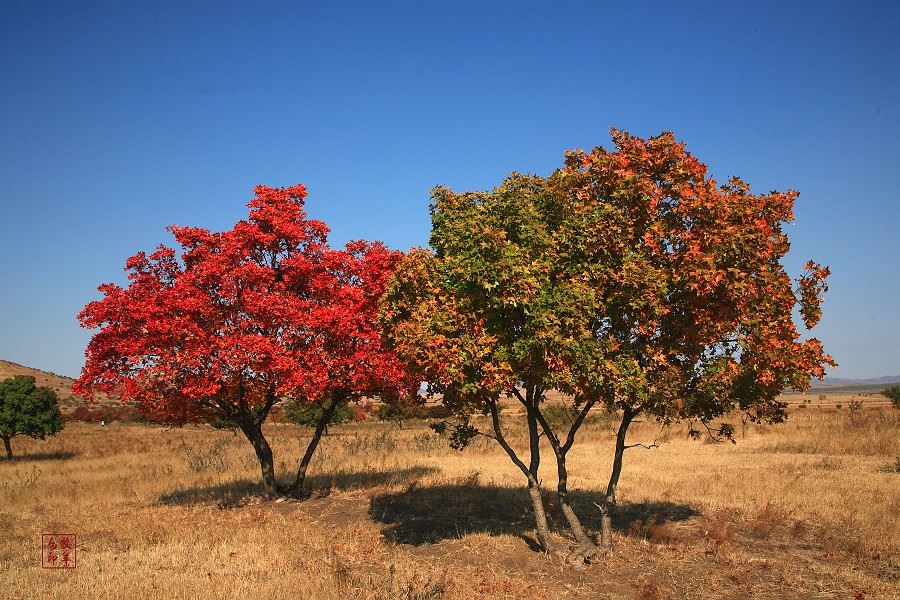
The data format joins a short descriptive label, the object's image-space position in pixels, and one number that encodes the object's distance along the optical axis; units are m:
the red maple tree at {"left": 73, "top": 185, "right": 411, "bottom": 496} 18.06
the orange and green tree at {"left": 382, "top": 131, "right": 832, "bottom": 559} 11.73
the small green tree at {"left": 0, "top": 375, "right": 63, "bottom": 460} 40.00
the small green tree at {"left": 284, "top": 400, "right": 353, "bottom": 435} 56.16
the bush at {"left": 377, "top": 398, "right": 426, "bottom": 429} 61.06
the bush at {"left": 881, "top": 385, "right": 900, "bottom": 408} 65.15
